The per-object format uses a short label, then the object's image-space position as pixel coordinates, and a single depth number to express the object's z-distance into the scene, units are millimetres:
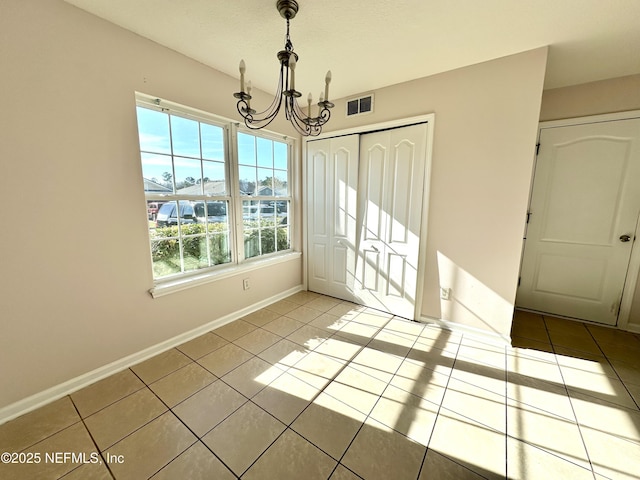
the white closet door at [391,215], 2635
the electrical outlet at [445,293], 2576
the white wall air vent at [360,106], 2801
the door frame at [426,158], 2498
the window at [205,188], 2145
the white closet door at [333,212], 3057
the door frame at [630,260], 2453
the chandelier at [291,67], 1408
